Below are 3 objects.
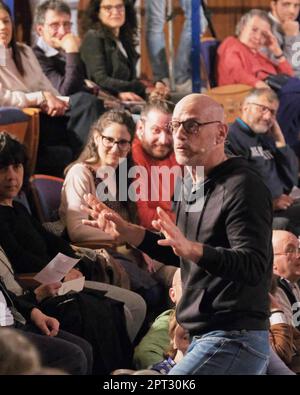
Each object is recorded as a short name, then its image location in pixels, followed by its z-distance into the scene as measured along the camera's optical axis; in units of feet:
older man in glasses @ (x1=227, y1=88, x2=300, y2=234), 30.65
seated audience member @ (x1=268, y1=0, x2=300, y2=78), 36.26
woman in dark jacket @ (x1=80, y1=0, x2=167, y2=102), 30.48
